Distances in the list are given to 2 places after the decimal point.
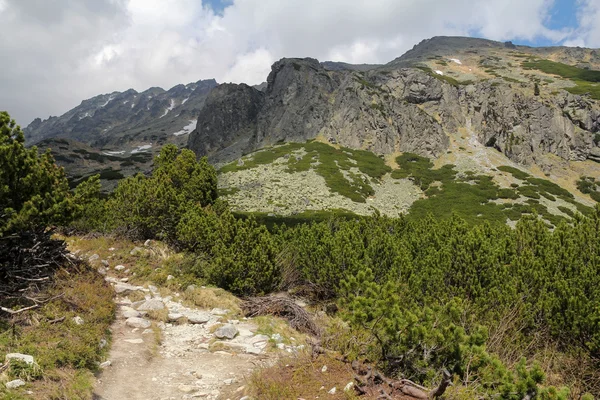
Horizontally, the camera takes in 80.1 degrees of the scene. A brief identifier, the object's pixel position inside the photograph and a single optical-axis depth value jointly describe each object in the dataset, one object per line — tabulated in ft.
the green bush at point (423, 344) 14.94
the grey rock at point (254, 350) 25.59
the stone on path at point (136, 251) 46.51
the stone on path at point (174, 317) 31.04
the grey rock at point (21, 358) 18.07
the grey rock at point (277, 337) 27.24
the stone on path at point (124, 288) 35.46
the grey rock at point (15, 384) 16.34
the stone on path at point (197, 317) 31.09
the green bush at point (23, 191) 25.88
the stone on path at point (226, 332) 27.94
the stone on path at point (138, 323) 29.01
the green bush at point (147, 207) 51.55
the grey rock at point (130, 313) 30.50
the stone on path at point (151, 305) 32.27
